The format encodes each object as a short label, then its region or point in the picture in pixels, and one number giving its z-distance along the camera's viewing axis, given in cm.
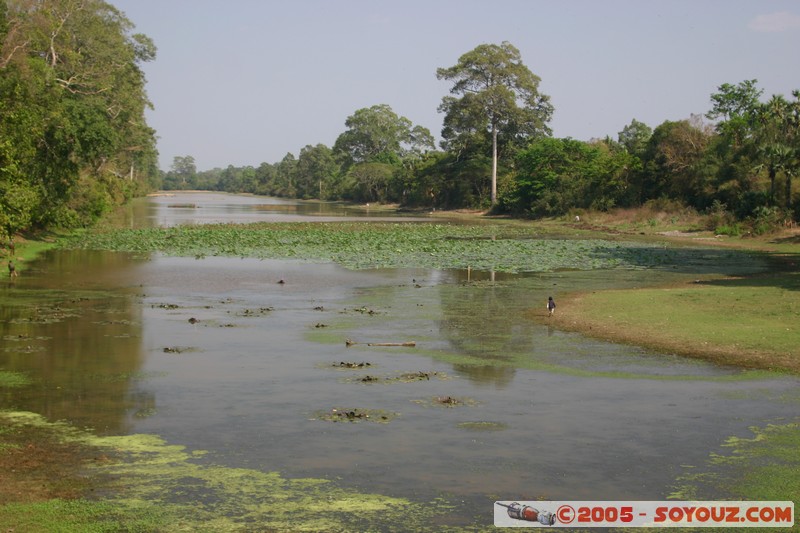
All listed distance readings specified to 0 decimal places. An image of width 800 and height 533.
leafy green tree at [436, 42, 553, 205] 10200
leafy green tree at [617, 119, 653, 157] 9384
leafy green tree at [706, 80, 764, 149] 8750
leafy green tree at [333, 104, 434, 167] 17762
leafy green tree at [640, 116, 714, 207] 6950
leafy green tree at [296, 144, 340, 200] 19362
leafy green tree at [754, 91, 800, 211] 5669
